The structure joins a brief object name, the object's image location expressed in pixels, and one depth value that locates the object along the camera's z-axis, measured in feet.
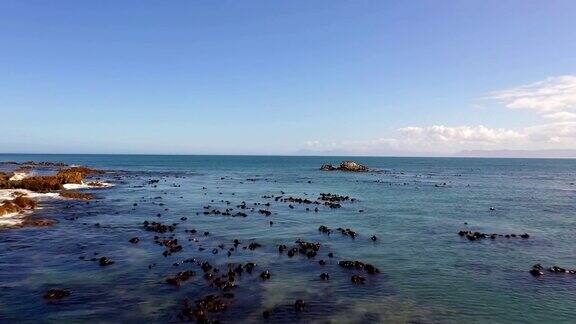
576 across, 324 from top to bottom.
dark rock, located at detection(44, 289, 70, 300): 69.72
